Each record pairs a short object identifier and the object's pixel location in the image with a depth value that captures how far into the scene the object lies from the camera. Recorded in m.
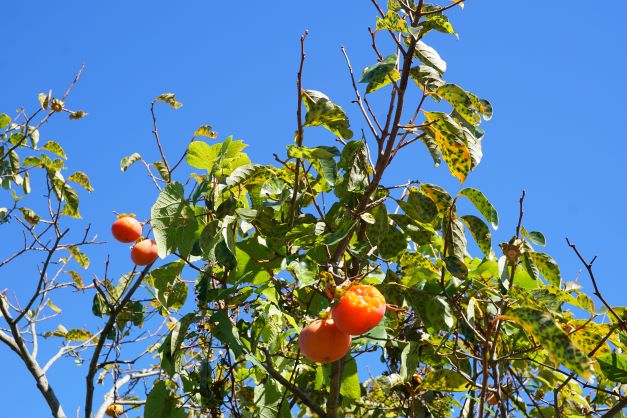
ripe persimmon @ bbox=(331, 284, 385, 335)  1.50
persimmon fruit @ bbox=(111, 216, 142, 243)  2.70
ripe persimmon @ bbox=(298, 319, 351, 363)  1.62
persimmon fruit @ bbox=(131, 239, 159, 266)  2.52
